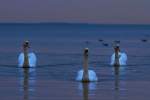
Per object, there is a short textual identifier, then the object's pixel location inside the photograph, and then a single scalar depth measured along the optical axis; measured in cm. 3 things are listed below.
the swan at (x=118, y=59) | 4539
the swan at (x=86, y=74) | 3233
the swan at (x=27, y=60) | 4219
